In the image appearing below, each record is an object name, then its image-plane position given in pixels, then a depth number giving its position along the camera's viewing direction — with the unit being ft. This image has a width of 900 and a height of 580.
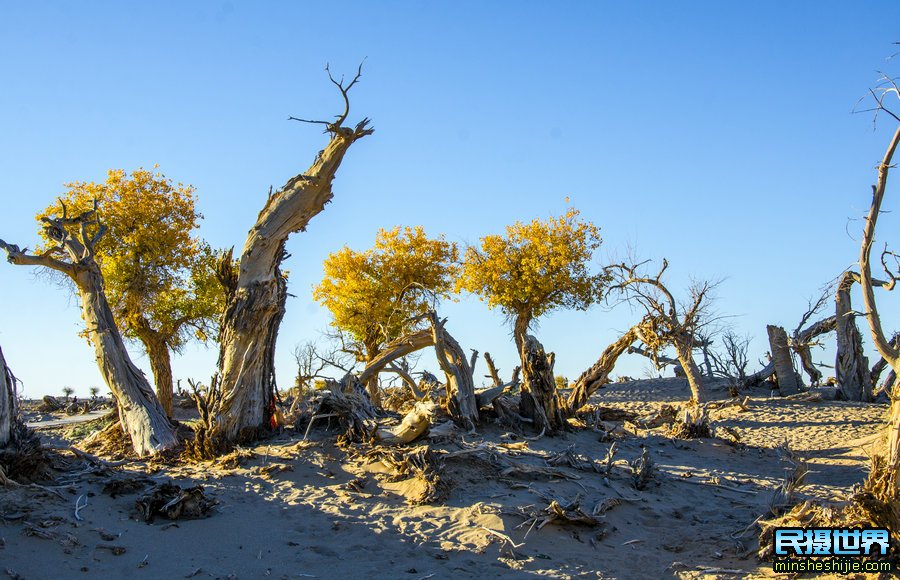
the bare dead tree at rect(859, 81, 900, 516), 22.49
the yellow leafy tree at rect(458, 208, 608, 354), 101.09
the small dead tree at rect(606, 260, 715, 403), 65.82
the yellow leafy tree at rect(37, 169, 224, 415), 74.84
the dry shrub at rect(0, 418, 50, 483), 29.22
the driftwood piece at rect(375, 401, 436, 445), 33.81
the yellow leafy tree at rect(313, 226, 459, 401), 99.45
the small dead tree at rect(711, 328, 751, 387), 77.81
